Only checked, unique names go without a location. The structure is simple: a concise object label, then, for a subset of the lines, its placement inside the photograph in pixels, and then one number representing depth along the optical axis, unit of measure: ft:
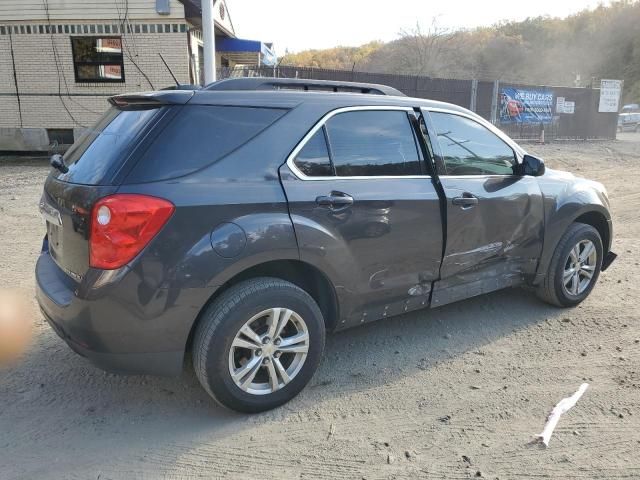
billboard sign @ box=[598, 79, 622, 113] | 77.92
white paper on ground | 9.58
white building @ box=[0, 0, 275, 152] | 46.11
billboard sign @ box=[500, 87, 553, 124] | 69.72
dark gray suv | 8.78
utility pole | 32.40
